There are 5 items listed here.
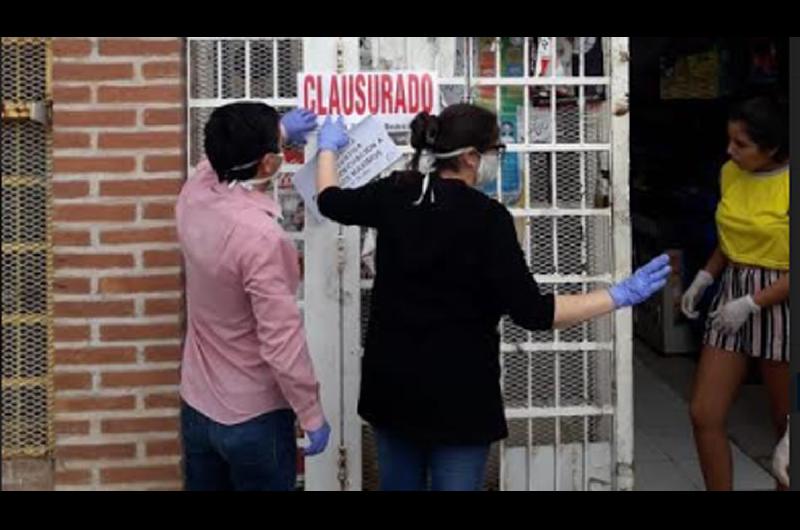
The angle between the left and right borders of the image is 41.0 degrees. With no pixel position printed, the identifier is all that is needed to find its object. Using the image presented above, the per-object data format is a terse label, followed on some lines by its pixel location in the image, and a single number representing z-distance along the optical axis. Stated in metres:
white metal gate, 3.90
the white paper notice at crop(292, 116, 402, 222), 3.70
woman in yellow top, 3.86
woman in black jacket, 2.98
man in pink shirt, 2.98
